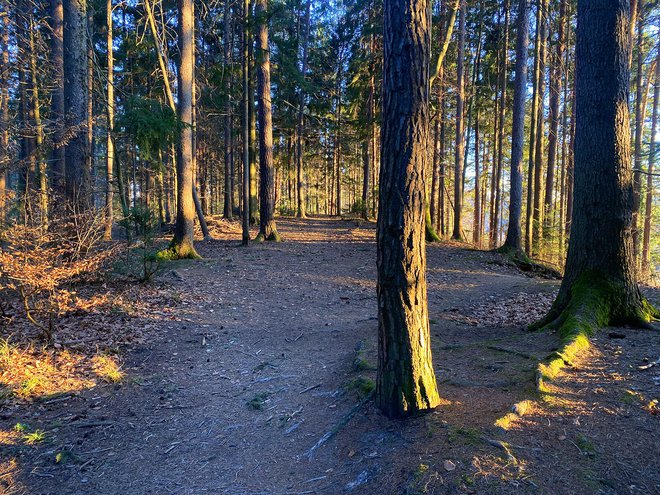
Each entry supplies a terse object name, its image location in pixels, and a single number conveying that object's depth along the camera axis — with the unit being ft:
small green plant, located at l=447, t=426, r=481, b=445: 9.49
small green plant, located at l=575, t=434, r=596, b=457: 8.69
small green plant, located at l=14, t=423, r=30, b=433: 12.77
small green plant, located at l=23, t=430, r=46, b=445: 12.39
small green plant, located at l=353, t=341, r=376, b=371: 15.61
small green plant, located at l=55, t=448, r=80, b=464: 11.86
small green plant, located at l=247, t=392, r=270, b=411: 15.17
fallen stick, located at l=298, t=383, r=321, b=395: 15.79
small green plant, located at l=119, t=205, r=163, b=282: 27.38
